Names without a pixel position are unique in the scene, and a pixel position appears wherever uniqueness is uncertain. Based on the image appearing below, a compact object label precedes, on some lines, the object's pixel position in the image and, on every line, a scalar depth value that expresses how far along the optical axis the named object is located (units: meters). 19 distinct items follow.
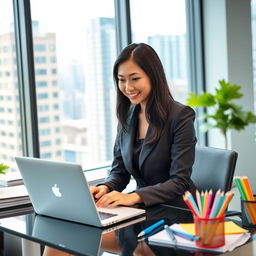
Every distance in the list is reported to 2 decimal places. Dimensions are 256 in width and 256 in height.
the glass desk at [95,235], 1.47
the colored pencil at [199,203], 1.47
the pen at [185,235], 1.47
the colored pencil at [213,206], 1.44
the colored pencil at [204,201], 1.46
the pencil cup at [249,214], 1.67
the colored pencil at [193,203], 1.47
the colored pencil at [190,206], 1.46
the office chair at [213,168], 2.24
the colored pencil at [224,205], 1.44
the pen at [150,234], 1.57
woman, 2.09
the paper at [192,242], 1.46
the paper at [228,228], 1.58
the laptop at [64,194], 1.68
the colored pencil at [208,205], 1.45
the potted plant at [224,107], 4.21
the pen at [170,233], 1.50
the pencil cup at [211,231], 1.44
